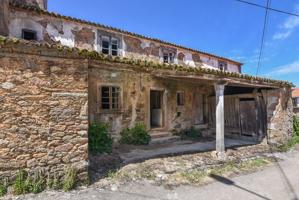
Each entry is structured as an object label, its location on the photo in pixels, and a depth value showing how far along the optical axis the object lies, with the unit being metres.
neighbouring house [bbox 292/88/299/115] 34.28
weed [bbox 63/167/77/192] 4.91
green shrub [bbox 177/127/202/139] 11.27
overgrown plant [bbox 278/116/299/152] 9.91
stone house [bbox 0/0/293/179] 4.70
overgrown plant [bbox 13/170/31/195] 4.55
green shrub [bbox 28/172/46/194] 4.69
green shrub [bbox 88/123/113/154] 7.86
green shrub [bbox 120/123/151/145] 9.31
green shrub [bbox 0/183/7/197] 4.44
